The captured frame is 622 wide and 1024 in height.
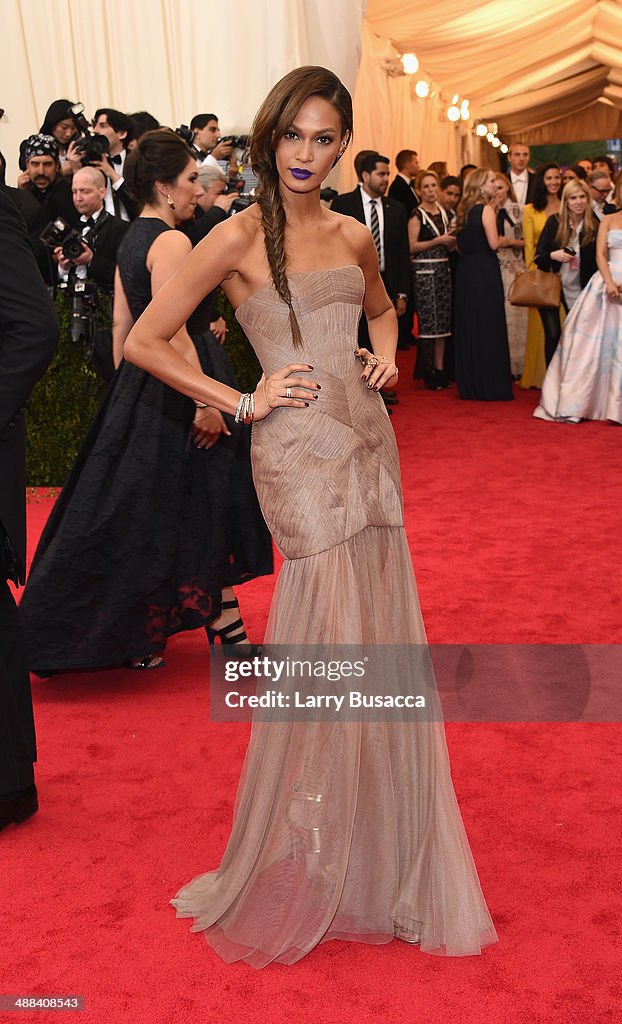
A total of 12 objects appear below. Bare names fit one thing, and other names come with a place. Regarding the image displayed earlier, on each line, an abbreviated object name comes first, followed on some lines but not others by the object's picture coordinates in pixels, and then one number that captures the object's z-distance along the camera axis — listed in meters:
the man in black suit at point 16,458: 2.56
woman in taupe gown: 2.24
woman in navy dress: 9.19
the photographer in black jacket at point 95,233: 5.68
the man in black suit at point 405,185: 10.85
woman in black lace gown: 3.70
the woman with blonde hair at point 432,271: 9.86
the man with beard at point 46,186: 6.52
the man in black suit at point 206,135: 7.12
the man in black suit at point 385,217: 8.58
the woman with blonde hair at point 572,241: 8.85
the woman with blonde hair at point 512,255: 9.84
